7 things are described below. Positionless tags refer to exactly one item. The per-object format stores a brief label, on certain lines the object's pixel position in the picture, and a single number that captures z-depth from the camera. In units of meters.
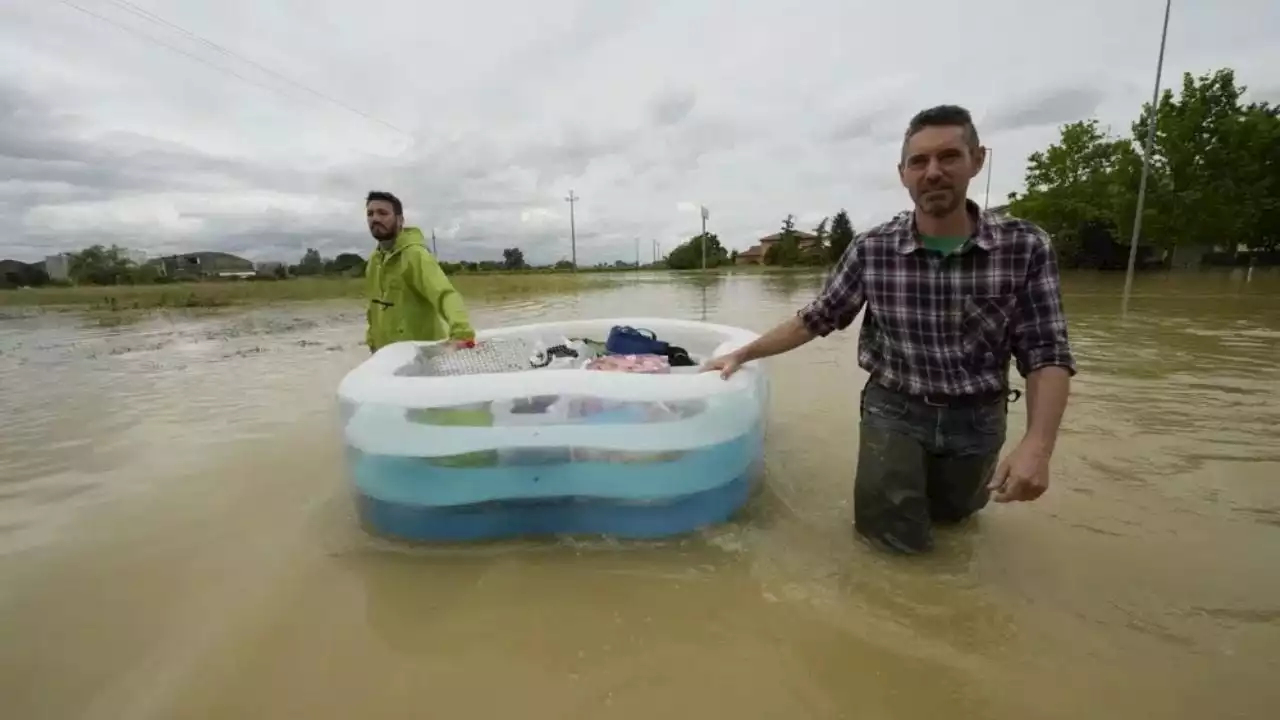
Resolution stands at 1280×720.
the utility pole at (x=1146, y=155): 17.24
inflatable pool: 2.49
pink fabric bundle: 3.06
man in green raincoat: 3.54
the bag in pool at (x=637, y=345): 3.53
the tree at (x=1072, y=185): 31.33
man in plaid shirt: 2.06
